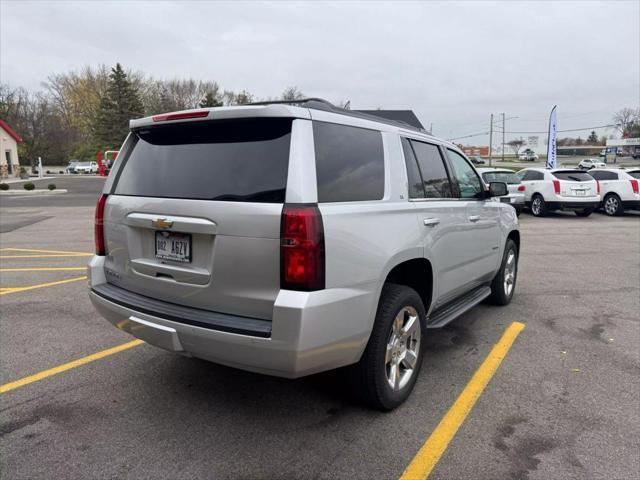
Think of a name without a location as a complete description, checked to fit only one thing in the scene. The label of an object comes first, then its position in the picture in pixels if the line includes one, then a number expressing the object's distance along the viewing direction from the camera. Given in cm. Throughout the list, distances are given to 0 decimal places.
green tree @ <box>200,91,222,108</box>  5140
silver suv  248
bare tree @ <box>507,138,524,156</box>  11032
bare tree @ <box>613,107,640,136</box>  9919
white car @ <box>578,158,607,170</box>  5192
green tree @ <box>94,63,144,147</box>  6144
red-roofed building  4481
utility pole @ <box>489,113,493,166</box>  7082
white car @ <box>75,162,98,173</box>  5756
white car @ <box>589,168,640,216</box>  1636
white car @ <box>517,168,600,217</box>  1538
